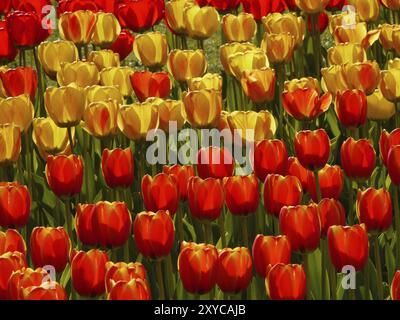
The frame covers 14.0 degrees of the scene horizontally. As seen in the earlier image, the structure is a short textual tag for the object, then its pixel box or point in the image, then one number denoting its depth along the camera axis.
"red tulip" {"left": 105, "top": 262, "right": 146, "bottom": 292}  4.01
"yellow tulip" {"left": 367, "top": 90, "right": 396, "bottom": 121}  6.22
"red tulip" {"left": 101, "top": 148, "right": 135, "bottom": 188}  5.30
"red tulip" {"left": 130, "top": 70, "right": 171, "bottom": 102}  6.39
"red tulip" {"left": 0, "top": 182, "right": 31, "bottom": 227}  4.96
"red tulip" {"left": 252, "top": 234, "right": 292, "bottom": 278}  4.34
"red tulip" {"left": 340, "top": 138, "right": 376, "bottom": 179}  5.13
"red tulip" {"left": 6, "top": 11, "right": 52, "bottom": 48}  7.06
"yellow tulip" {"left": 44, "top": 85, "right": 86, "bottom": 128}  5.84
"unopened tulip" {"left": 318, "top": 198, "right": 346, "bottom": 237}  4.83
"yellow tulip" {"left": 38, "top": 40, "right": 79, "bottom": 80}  6.78
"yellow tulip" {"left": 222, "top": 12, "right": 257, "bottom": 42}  7.34
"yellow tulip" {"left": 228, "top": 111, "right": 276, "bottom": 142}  5.54
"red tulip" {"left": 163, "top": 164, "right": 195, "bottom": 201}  5.18
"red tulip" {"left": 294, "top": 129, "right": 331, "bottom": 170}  5.15
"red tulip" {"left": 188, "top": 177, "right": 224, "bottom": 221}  4.78
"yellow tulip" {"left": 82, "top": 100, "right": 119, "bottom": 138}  5.72
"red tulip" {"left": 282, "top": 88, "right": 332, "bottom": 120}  5.79
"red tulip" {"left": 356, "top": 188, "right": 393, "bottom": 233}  4.73
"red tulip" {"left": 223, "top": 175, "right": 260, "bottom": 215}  4.87
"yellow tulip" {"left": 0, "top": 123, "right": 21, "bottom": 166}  5.52
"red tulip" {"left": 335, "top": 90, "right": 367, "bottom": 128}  5.67
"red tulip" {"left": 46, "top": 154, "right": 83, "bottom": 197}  5.24
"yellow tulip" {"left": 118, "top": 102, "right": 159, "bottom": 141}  5.63
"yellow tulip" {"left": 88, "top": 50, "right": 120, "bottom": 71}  6.92
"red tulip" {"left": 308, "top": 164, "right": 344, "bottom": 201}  5.22
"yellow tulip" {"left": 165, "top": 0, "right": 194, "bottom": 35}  7.26
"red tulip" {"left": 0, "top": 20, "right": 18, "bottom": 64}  7.17
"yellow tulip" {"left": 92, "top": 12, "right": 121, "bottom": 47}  7.21
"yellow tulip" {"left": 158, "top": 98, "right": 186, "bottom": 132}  5.86
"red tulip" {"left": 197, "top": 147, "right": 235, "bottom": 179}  5.04
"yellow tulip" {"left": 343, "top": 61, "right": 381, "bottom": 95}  6.15
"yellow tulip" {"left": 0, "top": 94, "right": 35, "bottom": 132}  5.91
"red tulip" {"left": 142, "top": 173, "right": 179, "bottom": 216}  4.89
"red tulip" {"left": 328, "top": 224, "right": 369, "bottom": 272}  4.42
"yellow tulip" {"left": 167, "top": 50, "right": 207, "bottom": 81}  6.66
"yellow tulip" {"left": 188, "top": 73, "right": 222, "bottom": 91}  6.21
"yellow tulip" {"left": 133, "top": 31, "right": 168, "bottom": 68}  6.98
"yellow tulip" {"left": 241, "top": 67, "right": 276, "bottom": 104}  6.13
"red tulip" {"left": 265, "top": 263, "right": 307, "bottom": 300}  4.13
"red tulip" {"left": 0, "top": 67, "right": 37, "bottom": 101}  6.46
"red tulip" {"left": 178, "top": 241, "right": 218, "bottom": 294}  4.25
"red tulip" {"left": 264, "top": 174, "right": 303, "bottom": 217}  4.82
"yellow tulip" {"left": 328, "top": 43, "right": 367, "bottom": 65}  6.71
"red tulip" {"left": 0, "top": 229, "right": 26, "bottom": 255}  4.45
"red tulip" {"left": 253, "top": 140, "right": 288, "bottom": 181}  5.08
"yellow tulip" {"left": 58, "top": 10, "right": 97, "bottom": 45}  7.13
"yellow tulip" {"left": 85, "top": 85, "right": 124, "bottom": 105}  6.08
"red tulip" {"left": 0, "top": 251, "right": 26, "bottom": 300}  4.14
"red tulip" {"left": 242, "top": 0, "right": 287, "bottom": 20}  7.80
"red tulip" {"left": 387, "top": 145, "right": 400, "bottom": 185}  4.96
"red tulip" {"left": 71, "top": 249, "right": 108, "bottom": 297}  4.29
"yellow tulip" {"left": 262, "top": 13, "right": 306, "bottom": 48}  7.26
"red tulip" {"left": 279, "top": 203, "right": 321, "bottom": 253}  4.49
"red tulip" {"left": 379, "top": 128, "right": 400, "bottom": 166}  5.15
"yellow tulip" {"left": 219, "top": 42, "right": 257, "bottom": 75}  6.88
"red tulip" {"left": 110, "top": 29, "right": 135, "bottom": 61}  7.60
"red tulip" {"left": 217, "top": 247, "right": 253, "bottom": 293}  4.29
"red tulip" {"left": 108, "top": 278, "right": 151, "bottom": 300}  3.90
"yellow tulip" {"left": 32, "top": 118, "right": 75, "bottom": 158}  5.89
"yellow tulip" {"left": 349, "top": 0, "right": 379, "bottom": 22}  7.67
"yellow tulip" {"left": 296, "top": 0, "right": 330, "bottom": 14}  7.50
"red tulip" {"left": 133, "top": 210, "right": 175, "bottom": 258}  4.51
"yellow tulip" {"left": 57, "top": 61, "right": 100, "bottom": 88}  6.48
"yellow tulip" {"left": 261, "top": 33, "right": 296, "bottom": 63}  6.78
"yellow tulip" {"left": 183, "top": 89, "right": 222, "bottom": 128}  5.66
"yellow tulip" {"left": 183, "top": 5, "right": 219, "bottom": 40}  7.22
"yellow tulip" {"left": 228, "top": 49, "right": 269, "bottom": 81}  6.51
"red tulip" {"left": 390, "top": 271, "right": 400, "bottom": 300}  4.20
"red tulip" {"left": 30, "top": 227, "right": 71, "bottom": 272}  4.51
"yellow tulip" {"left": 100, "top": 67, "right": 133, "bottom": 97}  6.53
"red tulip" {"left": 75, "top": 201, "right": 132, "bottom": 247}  4.65
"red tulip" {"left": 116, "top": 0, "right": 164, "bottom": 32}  7.57
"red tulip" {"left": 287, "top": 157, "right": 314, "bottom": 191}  5.32
